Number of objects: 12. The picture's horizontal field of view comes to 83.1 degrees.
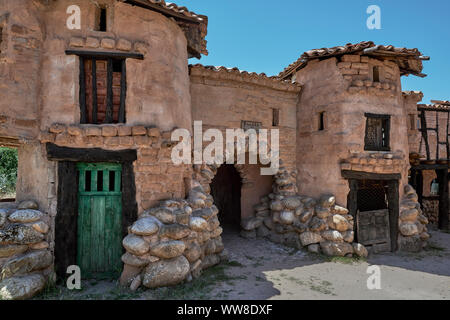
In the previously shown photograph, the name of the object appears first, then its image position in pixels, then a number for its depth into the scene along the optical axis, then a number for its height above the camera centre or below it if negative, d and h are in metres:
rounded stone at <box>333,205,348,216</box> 7.46 -1.45
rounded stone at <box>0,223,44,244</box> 4.45 -1.34
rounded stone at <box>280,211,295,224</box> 8.01 -1.79
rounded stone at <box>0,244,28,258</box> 4.42 -1.59
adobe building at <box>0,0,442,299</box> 4.78 +0.25
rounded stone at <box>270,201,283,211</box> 8.33 -1.50
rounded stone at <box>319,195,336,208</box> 7.53 -1.20
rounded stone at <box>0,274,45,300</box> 4.08 -2.12
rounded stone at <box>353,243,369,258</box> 7.23 -2.55
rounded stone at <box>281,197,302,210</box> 8.05 -1.35
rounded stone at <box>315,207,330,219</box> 7.48 -1.54
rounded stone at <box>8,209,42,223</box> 4.62 -1.04
